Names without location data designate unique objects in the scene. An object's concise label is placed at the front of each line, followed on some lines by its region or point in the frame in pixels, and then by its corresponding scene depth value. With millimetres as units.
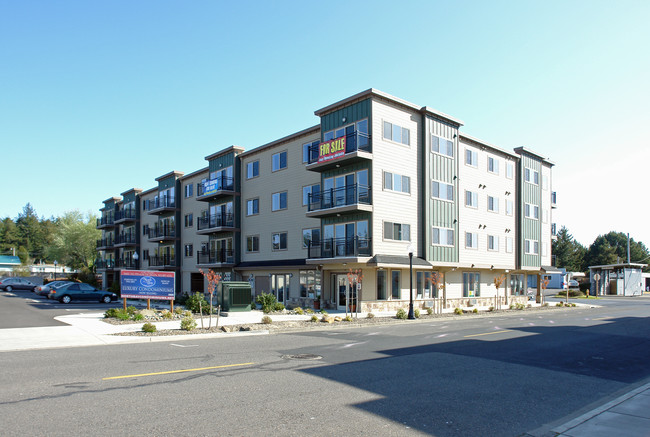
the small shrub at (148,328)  17156
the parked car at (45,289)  42966
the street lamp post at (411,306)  25334
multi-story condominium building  29750
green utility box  26781
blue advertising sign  22953
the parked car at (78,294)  35188
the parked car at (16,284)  52719
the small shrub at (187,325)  17928
